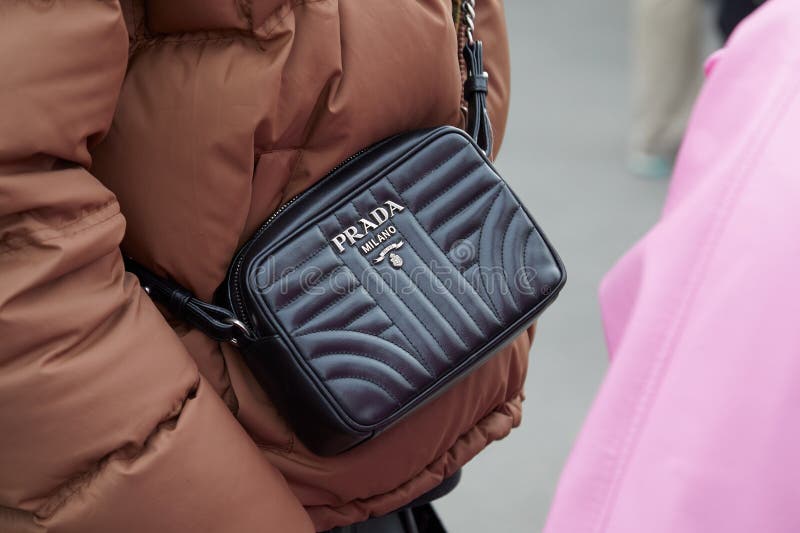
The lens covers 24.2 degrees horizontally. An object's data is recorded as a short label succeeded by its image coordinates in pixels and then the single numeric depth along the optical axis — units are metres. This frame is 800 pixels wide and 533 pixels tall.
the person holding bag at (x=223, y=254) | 1.13
